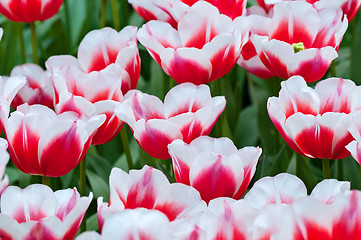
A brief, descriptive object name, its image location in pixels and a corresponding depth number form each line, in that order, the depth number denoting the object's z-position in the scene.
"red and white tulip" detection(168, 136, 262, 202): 1.44
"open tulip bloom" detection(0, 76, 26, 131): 1.53
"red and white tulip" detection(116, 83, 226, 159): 1.51
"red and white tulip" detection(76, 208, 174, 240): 1.31
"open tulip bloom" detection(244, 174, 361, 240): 1.32
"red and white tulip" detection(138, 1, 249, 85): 1.59
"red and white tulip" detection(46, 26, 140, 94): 1.65
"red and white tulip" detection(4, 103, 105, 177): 1.49
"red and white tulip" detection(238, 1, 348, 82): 1.59
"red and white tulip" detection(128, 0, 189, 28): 1.64
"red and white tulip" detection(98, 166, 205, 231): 1.39
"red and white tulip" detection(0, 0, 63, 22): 1.77
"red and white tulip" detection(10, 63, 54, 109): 1.71
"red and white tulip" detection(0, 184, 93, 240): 1.38
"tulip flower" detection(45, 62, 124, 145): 1.55
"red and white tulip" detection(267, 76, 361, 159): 1.50
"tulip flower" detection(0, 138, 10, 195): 1.41
